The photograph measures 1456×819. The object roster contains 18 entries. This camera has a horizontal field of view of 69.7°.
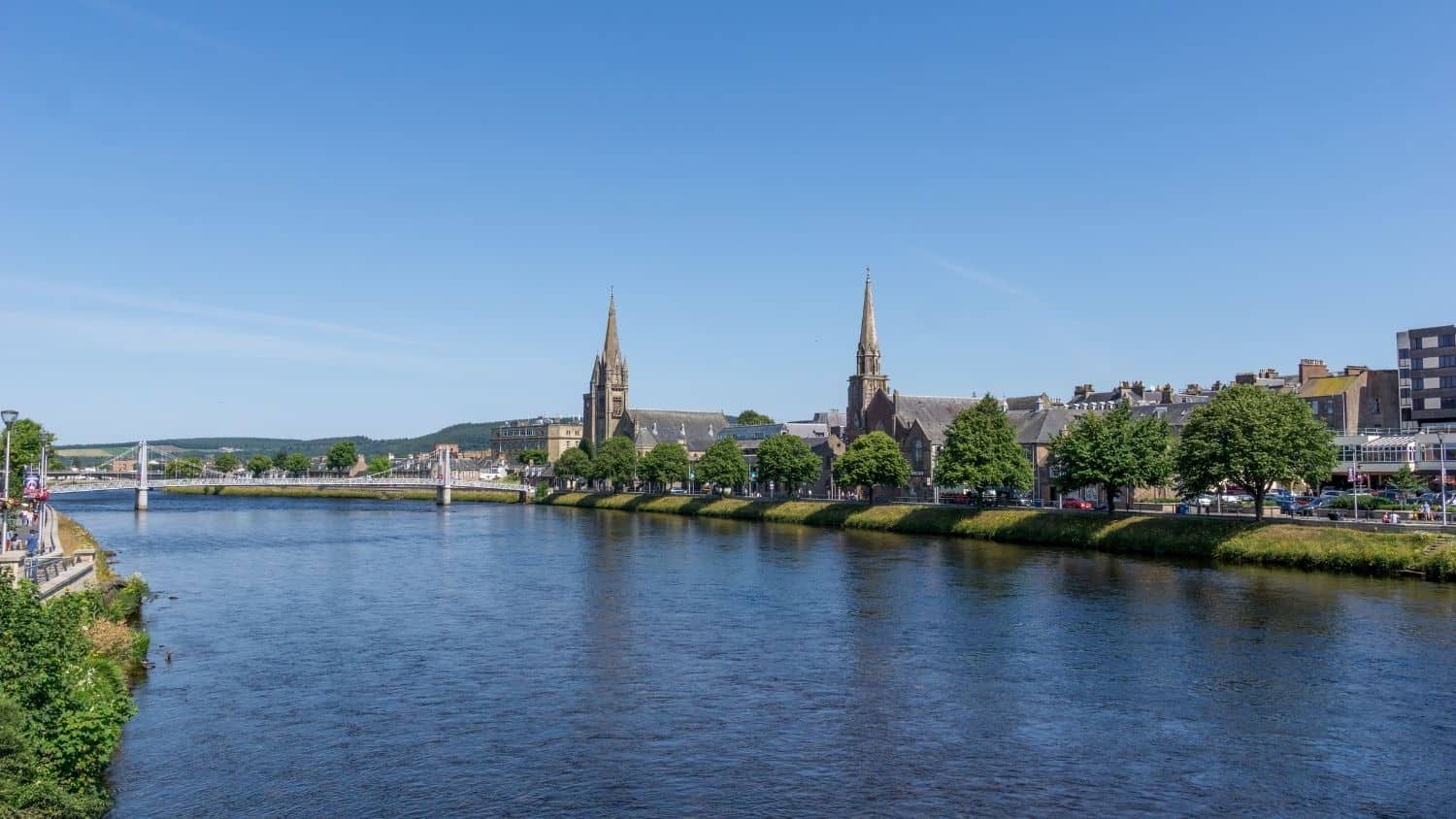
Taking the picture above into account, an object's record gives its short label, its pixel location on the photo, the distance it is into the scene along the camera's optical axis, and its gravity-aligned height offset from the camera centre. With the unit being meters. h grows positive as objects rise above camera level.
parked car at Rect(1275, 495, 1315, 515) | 86.34 -4.34
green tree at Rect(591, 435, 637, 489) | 180.75 -0.95
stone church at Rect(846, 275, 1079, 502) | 128.38 +5.07
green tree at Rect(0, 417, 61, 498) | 96.88 +1.78
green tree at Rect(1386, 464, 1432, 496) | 90.50 -2.77
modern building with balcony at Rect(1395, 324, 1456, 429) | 123.00 +9.12
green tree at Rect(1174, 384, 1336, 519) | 71.75 +0.62
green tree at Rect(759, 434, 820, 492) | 141.75 -0.68
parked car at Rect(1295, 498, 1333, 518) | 79.62 -4.34
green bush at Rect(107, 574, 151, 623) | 46.44 -6.80
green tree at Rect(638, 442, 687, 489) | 168.25 -1.09
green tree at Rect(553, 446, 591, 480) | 190.60 -1.51
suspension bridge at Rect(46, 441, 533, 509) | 170.49 -3.91
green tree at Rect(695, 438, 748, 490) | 150.75 -1.33
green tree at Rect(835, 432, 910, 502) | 120.38 -1.10
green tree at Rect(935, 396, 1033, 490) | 101.06 +0.04
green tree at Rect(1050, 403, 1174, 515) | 86.12 +0.04
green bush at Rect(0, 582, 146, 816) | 21.75 -6.05
